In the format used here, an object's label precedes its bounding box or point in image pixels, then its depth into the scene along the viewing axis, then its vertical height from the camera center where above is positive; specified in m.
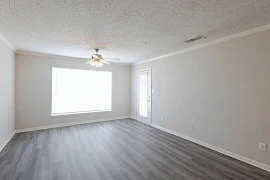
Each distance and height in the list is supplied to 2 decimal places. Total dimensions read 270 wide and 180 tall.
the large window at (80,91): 5.09 -0.01
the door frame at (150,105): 5.30 -0.53
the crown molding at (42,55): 4.35 +1.18
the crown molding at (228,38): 2.51 +1.12
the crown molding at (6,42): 3.08 +1.16
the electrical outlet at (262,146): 2.47 -0.97
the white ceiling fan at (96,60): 3.70 +0.81
